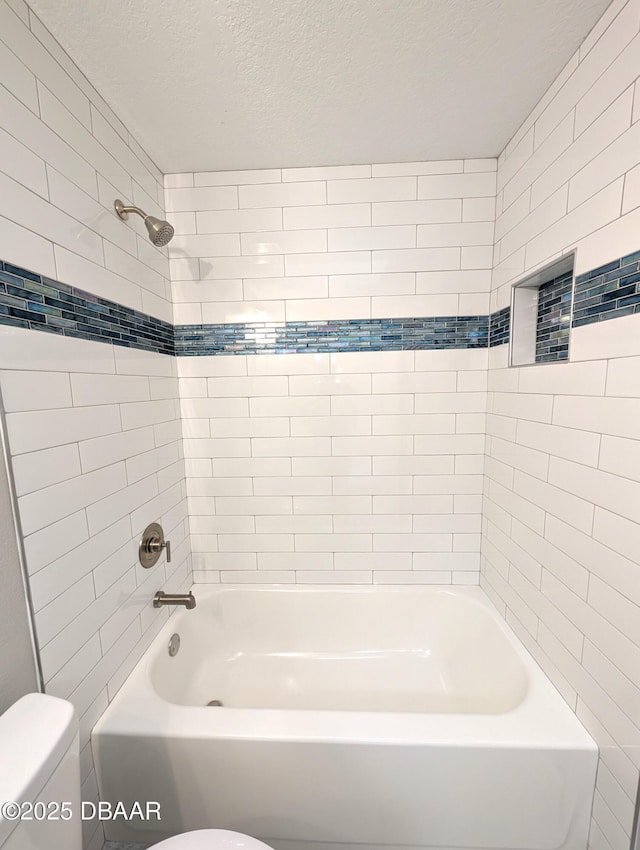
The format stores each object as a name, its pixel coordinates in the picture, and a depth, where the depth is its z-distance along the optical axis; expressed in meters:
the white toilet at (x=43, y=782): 0.58
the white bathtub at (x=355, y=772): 0.98
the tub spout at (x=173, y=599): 1.41
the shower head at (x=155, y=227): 1.14
